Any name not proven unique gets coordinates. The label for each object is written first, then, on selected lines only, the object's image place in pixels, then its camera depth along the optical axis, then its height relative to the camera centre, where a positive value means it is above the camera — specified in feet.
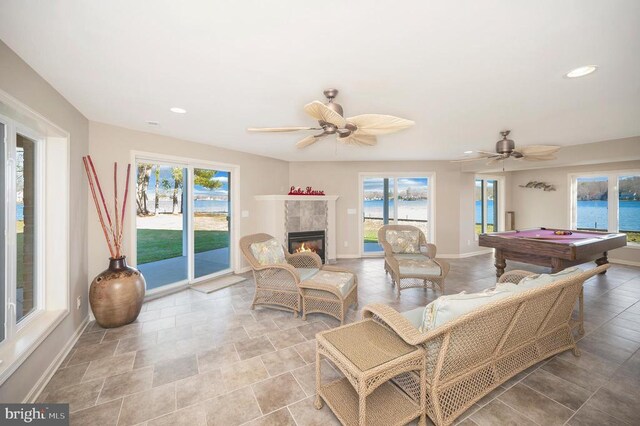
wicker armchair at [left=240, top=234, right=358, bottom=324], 9.91 -3.09
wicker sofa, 5.12 -2.87
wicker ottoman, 9.66 -3.19
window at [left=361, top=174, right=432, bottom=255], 21.75 +0.93
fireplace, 17.78 -2.07
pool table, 12.55 -1.83
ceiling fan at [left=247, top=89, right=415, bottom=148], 6.48 +2.43
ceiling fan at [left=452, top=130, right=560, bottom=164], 11.77 +2.79
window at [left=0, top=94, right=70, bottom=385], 6.12 -0.49
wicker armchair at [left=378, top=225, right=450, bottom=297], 12.01 -2.49
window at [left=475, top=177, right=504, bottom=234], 23.91 +0.71
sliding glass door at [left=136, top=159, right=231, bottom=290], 14.17 +0.21
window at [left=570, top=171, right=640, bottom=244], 18.69 +0.69
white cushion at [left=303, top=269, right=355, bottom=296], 10.02 -2.74
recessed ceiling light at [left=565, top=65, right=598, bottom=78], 6.43 +3.59
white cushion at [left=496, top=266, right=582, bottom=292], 6.00 -1.68
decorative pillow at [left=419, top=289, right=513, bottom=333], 5.16 -1.91
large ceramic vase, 9.18 -2.98
